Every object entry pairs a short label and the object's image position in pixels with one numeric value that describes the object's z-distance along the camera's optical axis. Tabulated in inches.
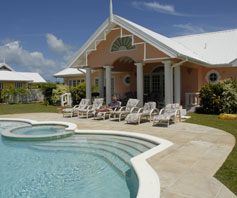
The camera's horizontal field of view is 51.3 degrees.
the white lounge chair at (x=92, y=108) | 532.5
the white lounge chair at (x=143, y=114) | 438.0
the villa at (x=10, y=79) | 1299.2
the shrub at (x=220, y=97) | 533.6
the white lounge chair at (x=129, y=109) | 480.1
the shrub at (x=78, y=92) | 771.4
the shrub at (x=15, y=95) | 1096.1
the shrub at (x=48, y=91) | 893.8
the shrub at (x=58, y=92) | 876.0
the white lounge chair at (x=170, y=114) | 407.8
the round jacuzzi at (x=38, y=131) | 347.9
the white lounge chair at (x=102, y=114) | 494.6
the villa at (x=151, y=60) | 514.6
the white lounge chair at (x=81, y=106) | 547.9
